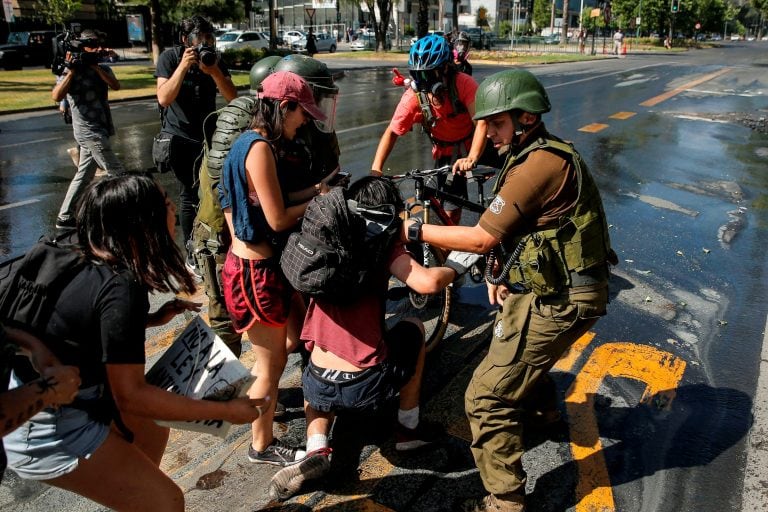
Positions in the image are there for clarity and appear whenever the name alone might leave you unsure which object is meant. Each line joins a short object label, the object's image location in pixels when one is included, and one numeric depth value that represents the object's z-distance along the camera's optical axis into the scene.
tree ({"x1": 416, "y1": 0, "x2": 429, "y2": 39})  37.50
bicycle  4.38
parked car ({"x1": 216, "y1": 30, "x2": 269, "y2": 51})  35.75
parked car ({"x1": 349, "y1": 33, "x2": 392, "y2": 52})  49.97
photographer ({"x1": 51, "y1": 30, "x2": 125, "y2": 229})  6.38
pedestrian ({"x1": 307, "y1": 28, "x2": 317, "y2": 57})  36.16
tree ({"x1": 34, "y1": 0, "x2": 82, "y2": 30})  33.28
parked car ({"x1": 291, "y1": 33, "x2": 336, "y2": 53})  46.19
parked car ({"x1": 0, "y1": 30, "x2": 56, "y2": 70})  27.16
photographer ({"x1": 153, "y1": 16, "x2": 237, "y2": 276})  5.19
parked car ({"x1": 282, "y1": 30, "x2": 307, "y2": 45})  48.25
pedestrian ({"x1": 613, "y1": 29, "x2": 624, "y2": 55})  48.59
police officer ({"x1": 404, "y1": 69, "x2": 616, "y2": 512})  2.66
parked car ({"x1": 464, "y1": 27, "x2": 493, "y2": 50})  48.03
